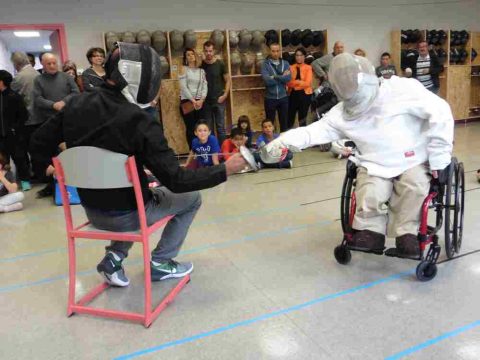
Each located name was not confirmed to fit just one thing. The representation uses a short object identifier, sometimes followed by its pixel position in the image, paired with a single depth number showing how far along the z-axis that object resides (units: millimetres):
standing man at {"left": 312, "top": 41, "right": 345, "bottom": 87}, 6461
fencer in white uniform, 2088
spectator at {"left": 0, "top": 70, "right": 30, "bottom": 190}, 4422
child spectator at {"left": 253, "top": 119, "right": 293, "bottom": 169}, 5059
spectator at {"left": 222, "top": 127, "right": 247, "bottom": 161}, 4899
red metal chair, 1721
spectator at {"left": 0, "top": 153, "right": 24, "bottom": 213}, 3781
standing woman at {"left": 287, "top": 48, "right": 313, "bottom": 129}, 6227
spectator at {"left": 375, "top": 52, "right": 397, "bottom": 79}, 6796
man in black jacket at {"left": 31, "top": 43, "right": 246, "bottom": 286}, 1765
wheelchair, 2092
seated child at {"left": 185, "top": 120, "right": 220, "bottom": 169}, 4637
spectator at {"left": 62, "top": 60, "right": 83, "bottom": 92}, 4921
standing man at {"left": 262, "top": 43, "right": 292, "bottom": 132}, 5859
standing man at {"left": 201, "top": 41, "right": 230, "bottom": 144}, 5614
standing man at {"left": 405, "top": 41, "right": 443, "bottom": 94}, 6336
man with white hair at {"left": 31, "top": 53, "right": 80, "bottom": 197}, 4387
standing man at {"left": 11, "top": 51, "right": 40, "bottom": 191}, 4621
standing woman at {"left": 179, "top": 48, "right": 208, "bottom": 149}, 5457
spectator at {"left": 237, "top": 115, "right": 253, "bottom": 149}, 5221
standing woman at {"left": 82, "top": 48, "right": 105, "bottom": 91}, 4324
